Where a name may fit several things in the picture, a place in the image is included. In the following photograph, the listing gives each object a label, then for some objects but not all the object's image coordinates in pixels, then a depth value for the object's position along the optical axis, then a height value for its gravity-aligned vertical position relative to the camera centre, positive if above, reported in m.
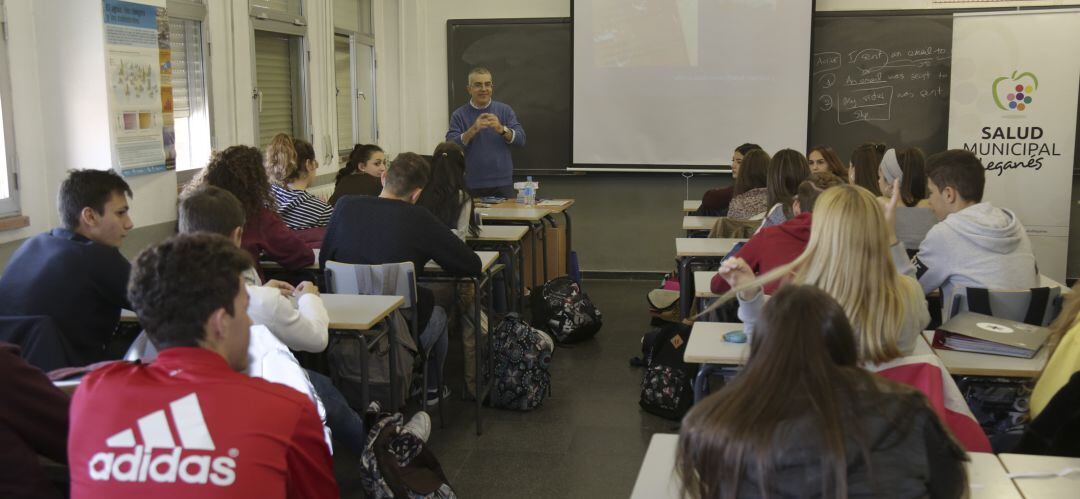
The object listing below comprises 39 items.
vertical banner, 7.28 +0.04
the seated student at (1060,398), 2.37 -0.71
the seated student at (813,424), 1.50 -0.48
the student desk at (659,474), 2.00 -0.76
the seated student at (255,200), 4.40 -0.38
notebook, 3.04 -0.70
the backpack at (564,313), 5.98 -1.20
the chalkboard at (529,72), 8.05 +0.36
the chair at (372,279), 4.03 -0.67
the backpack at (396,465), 3.14 -1.13
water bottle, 6.98 -0.56
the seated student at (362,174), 5.86 -0.35
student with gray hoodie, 3.85 -0.50
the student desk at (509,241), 5.61 -0.72
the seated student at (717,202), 6.43 -0.56
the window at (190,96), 5.31 +0.11
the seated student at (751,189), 5.62 -0.43
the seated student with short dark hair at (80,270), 2.96 -0.47
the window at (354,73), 7.49 +0.33
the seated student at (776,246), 3.63 -0.49
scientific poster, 4.46 +0.15
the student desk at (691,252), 5.05 -0.70
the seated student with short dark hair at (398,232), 4.23 -0.50
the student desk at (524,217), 6.38 -0.65
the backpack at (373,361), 3.73 -0.95
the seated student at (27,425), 1.87 -0.60
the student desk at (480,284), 4.54 -0.80
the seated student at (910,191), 4.93 -0.40
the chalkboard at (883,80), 7.55 +0.27
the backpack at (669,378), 4.57 -1.23
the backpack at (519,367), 4.74 -1.21
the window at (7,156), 3.98 -0.16
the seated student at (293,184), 5.20 -0.36
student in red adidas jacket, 1.56 -0.48
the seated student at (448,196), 5.27 -0.43
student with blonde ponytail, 2.42 -0.39
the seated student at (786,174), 4.90 -0.29
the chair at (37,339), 2.56 -0.58
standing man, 7.45 -0.18
